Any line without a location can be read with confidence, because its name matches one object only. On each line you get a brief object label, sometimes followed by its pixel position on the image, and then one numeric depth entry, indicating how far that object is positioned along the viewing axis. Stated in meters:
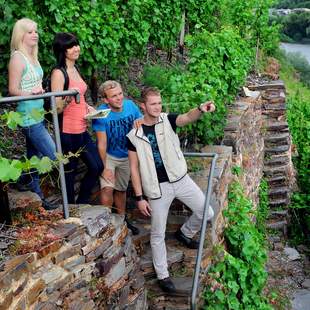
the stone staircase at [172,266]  4.82
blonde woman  4.05
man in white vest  4.38
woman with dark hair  4.37
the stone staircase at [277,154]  10.37
